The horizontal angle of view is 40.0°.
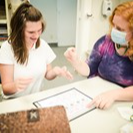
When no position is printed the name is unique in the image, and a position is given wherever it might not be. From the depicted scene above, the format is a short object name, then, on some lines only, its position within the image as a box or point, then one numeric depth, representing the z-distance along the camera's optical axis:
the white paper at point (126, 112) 0.95
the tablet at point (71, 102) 0.96
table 0.86
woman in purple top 1.09
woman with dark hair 1.20
